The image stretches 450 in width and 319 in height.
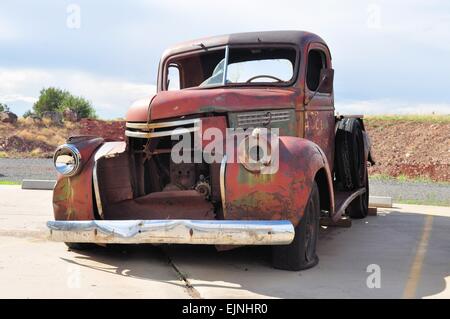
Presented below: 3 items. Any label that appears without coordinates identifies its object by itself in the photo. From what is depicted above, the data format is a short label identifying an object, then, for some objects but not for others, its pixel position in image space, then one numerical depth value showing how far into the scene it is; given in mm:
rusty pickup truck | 4445
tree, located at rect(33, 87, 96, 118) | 47925
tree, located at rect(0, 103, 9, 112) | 45988
